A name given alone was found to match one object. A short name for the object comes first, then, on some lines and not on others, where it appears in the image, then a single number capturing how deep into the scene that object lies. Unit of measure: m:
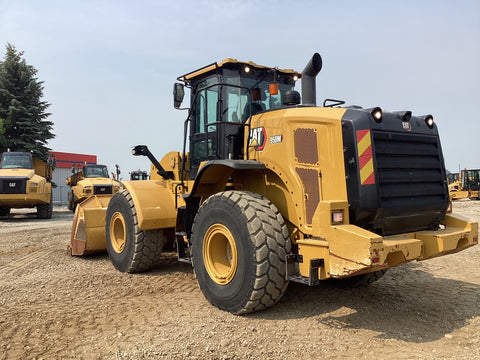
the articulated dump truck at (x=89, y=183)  18.59
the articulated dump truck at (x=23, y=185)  15.28
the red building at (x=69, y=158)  41.47
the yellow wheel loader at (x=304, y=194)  3.75
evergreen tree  28.61
